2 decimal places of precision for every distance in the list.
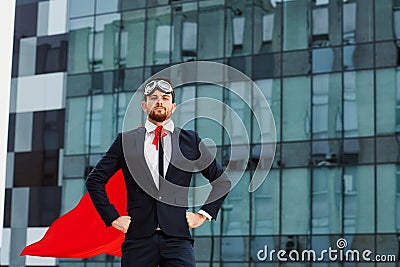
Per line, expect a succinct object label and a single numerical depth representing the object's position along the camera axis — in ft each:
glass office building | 44.83
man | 12.23
